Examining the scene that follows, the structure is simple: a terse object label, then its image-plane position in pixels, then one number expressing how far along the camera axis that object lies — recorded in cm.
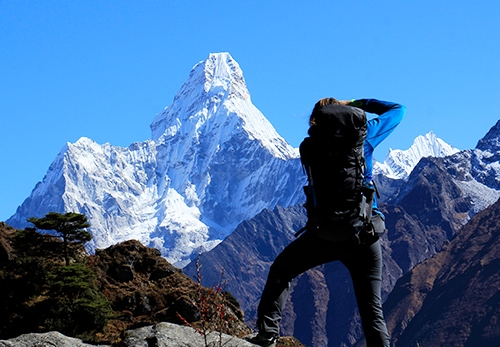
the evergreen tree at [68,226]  2922
